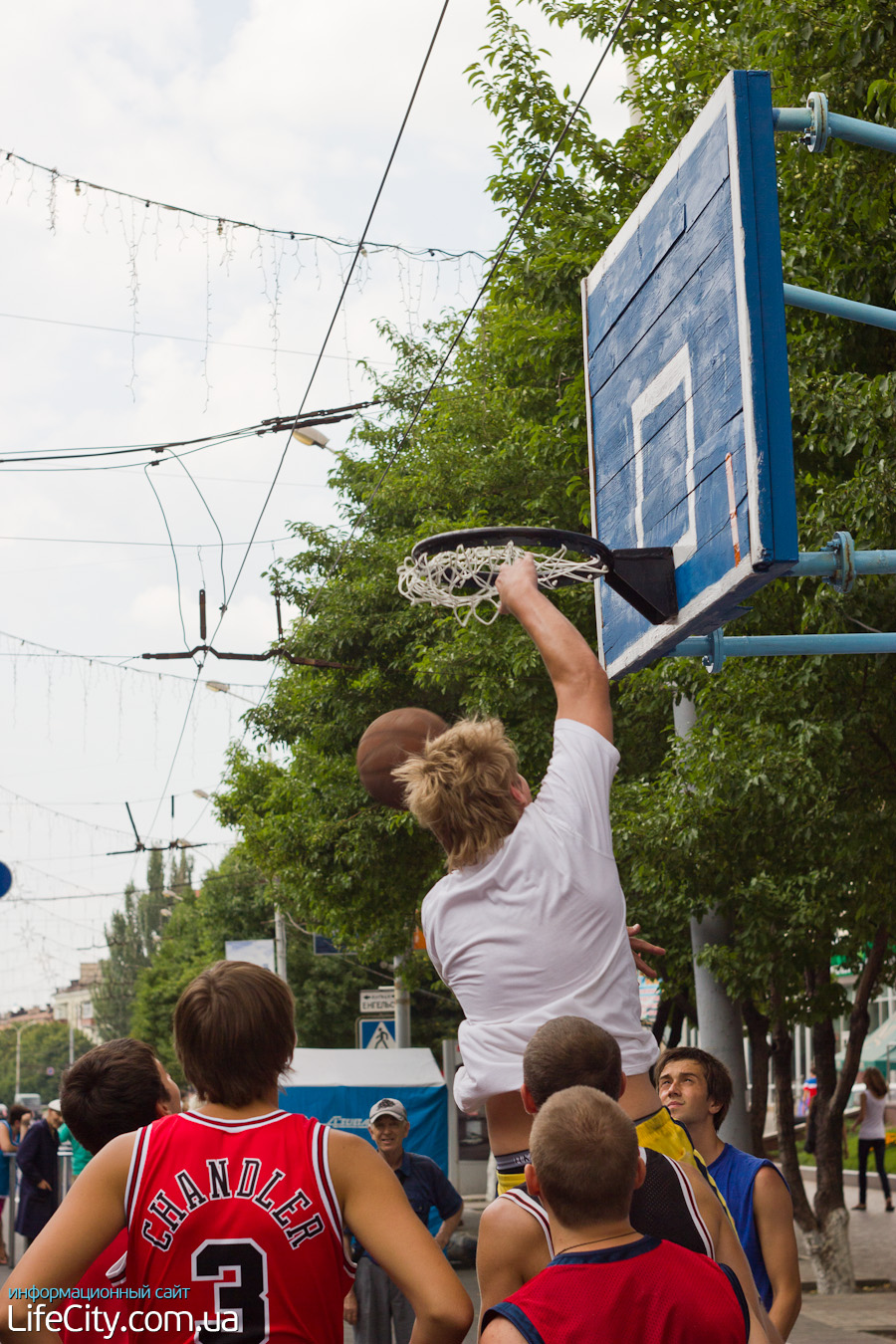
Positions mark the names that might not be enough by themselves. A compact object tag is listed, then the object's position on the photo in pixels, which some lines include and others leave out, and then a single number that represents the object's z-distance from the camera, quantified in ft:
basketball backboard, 13.84
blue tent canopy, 51.85
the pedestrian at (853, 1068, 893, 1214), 60.18
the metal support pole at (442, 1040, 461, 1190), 55.51
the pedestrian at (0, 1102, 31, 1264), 47.88
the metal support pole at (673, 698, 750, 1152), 36.96
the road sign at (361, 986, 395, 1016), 82.89
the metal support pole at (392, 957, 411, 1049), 86.84
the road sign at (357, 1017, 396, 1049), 72.13
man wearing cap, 27.32
